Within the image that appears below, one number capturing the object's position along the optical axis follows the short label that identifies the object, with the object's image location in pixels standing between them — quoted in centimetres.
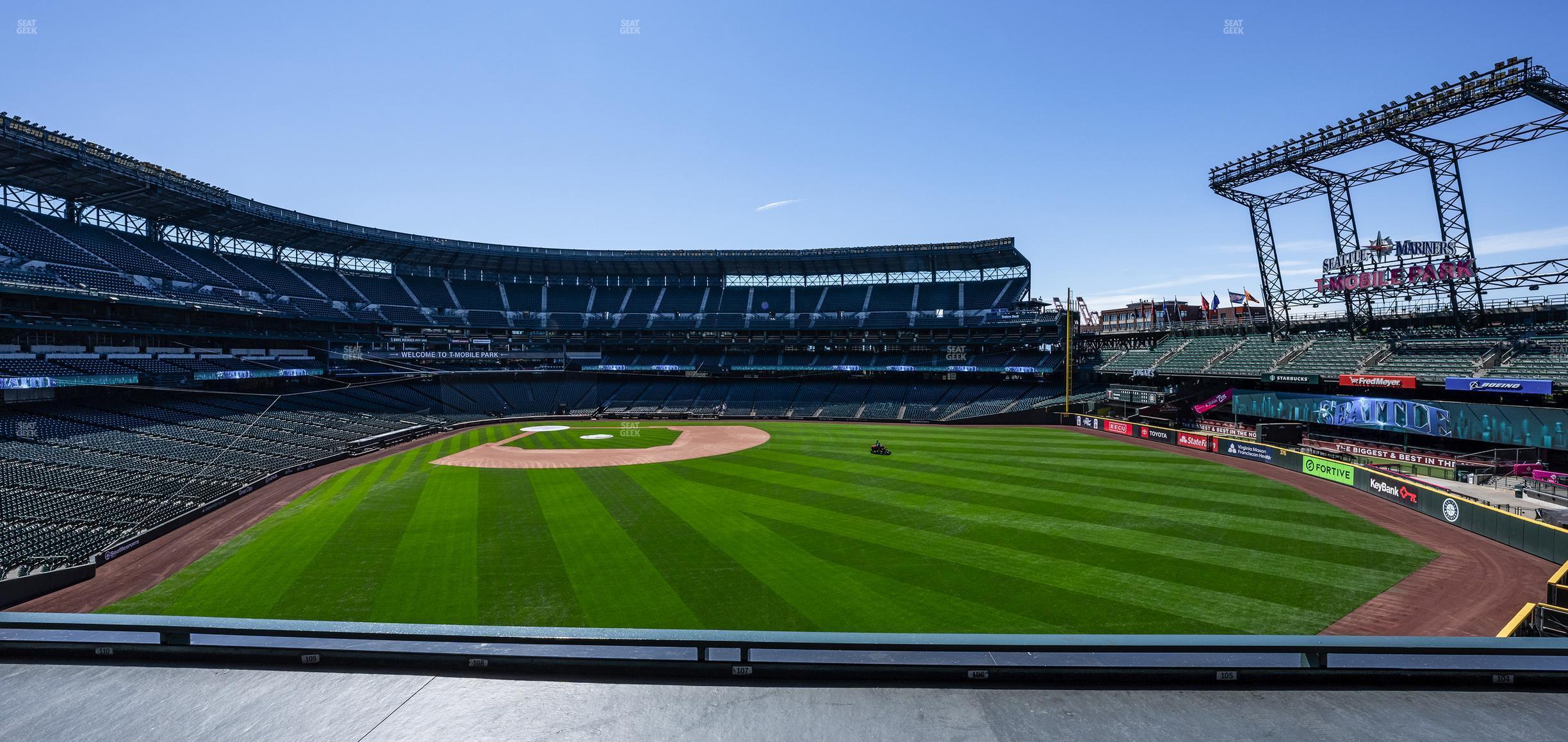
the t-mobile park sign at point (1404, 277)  3753
